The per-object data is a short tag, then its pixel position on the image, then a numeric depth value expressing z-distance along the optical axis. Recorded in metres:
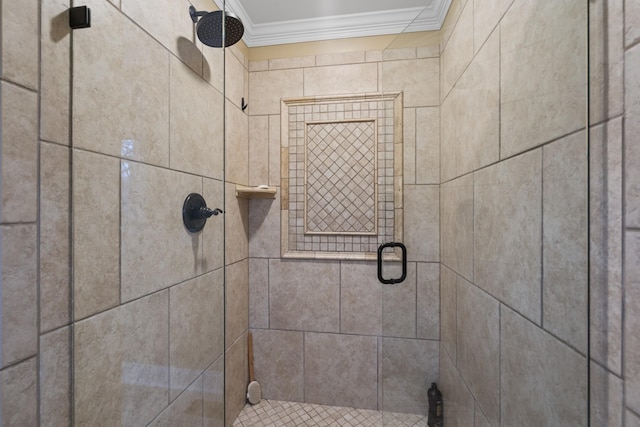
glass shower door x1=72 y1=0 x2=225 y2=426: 0.62
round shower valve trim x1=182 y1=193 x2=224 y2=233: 0.89
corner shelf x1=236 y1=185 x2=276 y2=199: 1.48
